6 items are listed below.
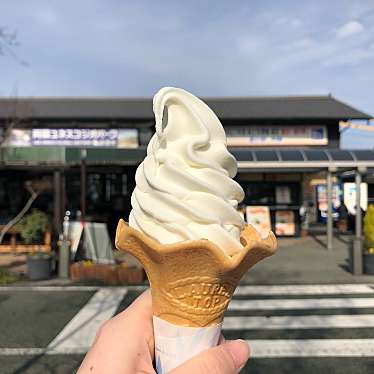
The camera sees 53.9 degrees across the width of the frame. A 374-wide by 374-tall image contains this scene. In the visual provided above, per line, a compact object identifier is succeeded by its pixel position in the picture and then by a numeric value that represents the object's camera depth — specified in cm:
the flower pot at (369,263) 885
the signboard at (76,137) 1738
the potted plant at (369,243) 888
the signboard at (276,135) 1889
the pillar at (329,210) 1270
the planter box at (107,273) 848
